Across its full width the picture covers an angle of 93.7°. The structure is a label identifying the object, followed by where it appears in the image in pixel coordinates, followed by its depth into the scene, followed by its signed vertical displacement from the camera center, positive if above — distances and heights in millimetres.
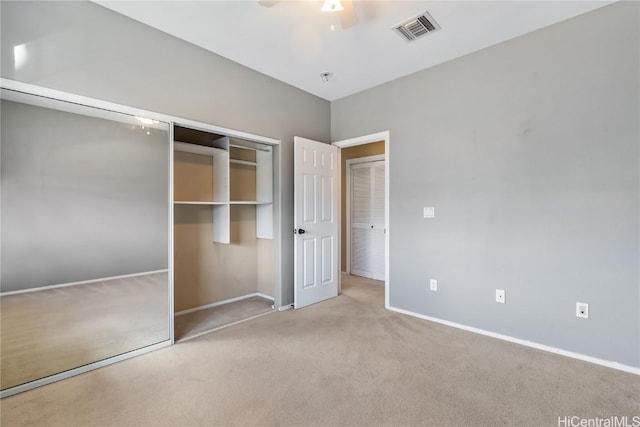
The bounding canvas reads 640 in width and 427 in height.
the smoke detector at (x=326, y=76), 3403 +1598
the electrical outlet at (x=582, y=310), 2404 -786
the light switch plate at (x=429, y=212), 3248 +16
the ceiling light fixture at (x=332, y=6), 1933 +1363
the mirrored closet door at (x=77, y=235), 2033 -149
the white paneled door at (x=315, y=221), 3645 -92
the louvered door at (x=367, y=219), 5195 -91
